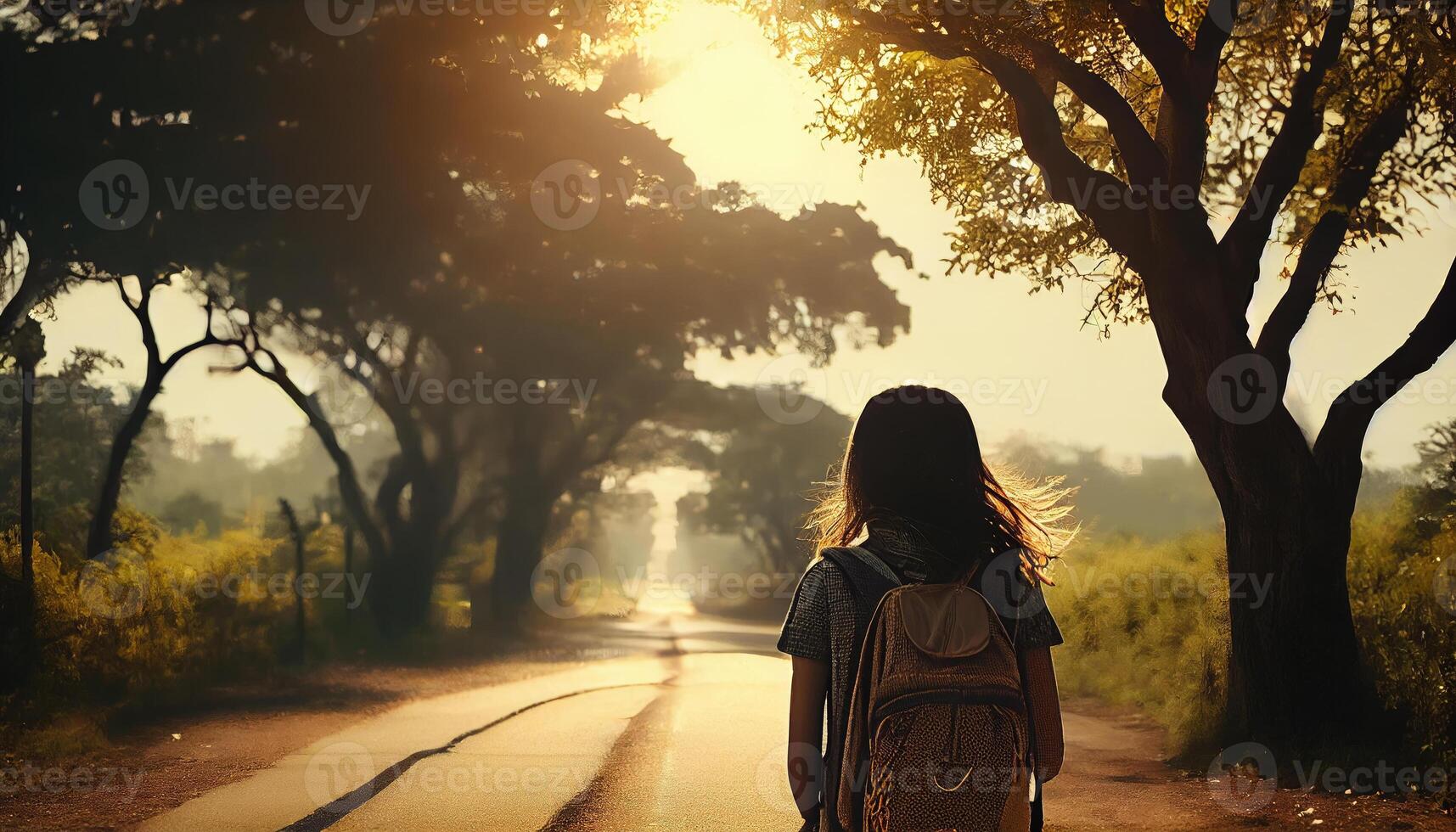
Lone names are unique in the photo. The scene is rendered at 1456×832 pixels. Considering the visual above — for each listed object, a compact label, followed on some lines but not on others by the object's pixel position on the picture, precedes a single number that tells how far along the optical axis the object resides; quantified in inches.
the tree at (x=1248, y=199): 406.3
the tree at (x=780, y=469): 2421.3
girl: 122.4
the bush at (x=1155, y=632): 498.3
